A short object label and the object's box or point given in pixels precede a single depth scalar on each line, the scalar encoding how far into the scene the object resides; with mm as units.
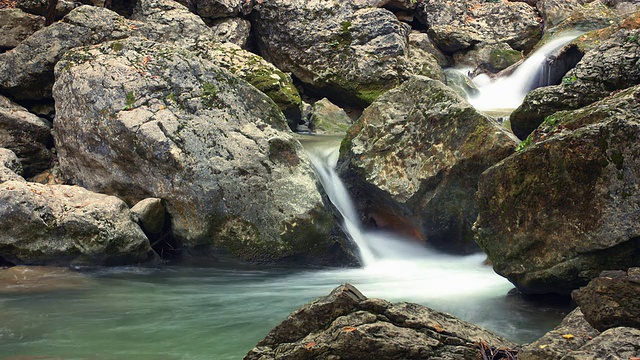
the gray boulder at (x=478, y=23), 18969
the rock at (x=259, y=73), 12906
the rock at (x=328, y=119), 13875
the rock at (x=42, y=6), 11914
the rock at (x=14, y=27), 11609
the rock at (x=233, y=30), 15297
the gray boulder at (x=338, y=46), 15242
